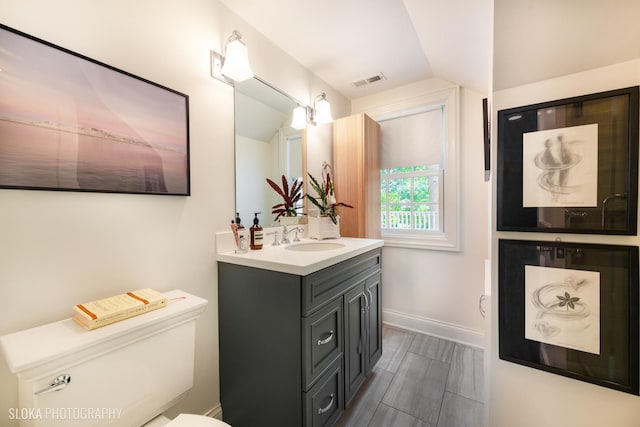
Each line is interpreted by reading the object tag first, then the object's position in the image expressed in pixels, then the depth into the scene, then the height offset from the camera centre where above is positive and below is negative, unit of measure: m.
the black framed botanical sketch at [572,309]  0.80 -0.37
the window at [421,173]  2.21 +0.36
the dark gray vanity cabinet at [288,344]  1.06 -0.65
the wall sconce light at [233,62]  1.30 +0.81
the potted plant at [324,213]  1.89 -0.02
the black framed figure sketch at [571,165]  0.79 +0.15
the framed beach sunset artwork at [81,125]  0.76 +0.33
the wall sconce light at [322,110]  2.05 +0.85
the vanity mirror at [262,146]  1.50 +0.45
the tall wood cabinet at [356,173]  2.19 +0.34
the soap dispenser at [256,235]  1.46 -0.15
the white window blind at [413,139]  2.33 +0.70
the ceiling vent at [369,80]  2.21 +1.22
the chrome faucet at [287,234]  1.77 -0.17
